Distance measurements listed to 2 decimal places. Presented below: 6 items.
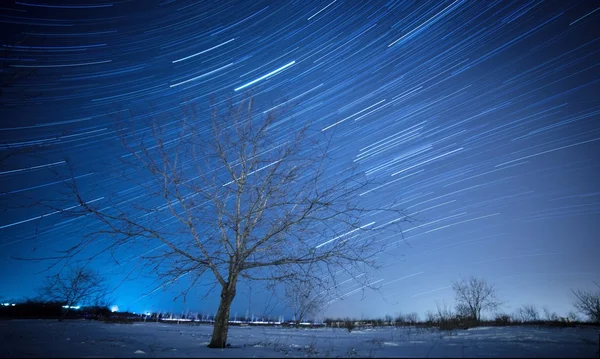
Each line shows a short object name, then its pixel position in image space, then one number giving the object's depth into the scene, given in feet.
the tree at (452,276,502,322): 77.56
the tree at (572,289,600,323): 51.05
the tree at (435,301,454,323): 53.89
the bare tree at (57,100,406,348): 21.77
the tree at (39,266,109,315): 85.66
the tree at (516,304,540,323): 57.59
